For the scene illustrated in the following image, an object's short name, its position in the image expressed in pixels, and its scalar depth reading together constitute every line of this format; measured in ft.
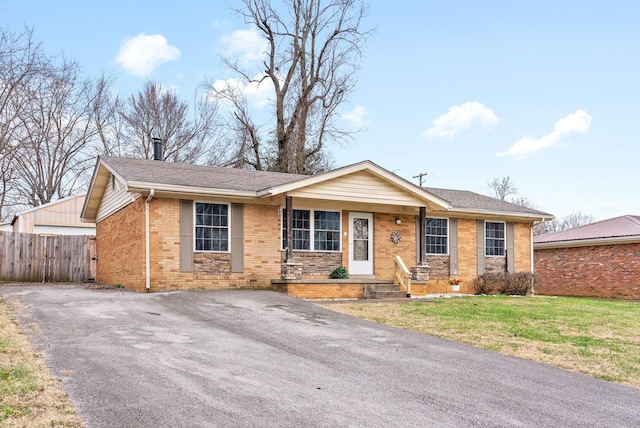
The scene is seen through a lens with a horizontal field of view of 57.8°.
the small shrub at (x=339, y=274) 53.52
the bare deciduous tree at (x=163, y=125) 108.58
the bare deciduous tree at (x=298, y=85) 104.12
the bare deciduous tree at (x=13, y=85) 61.82
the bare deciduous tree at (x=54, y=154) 94.38
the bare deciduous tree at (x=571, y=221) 209.56
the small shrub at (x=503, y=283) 62.90
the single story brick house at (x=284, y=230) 47.34
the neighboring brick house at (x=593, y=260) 70.44
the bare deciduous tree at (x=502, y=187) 160.76
